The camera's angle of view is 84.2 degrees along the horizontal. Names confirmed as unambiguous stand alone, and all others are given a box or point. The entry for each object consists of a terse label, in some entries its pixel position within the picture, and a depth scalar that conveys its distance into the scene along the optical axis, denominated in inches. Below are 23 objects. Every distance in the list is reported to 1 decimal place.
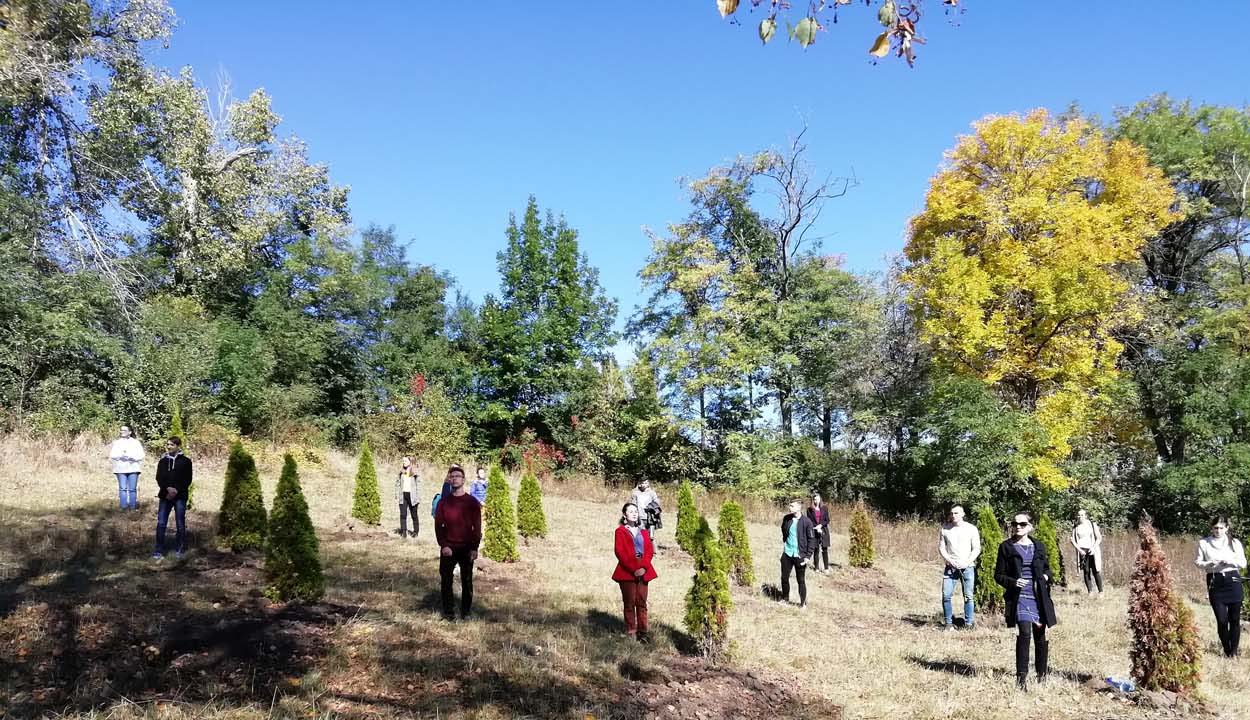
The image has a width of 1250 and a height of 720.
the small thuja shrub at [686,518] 629.0
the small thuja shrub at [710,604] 312.3
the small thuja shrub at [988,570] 453.7
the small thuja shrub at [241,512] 427.2
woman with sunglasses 270.5
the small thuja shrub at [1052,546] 571.8
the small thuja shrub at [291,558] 326.3
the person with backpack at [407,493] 559.2
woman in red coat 316.5
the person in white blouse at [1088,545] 524.1
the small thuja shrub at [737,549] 523.2
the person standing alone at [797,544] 447.2
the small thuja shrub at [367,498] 609.0
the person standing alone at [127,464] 469.7
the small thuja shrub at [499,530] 510.9
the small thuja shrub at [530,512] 634.8
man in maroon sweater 312.3
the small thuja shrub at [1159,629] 263.0
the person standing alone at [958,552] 386.9
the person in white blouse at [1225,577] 331.3
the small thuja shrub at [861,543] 641.6
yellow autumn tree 897.5
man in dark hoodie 387.2
